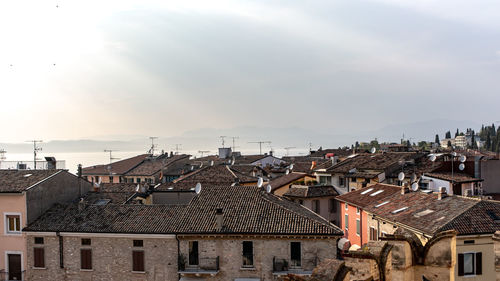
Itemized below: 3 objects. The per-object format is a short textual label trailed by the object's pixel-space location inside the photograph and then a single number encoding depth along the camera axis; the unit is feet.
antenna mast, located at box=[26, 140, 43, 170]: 172.02
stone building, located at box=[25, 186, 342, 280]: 95.61
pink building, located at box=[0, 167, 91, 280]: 108.06
